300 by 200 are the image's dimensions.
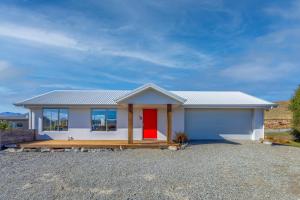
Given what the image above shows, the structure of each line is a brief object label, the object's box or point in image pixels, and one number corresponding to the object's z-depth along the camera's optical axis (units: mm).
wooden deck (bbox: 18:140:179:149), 10407
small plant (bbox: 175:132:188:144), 12264
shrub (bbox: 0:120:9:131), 11493
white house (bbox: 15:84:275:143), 12839
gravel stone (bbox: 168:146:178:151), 10452
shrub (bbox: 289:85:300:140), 14618
